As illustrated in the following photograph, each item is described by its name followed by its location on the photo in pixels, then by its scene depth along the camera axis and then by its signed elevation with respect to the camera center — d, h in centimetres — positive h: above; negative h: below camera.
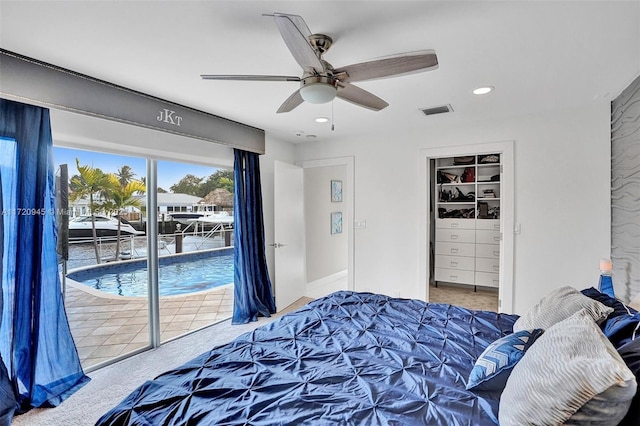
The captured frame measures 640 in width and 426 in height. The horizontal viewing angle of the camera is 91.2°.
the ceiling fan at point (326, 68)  143 +77
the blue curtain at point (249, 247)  388 -47
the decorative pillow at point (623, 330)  128 -52
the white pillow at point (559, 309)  154 -52
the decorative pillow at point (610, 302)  158 -53
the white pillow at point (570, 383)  87 -53
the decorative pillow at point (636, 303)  190 -60
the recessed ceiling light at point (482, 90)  266 +102
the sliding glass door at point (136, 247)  274 -38
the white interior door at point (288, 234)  434 -37
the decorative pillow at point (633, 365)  90 -53
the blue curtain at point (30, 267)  216 -41
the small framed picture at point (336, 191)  581 +34
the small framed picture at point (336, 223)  582 -26
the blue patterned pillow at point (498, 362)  127 -65
